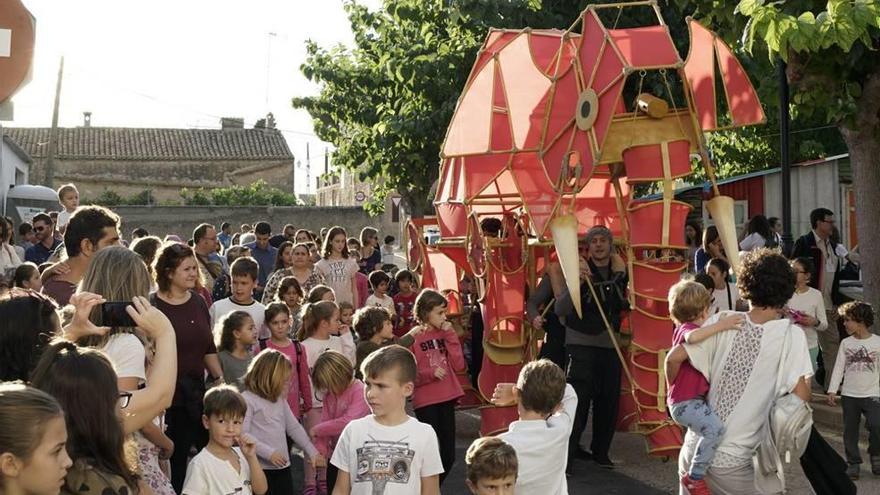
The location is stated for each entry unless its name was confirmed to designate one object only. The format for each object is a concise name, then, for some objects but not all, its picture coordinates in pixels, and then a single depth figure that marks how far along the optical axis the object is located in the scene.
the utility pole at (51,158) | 36.97
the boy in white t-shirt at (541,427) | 5.52
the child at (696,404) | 5.88
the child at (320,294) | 10.07
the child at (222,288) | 11.37
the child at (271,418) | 7.52
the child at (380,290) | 13.17
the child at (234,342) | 8.28
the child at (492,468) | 5.05
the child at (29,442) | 3.53
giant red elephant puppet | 9.38
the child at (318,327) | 9.09
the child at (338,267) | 13.20
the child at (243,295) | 9.29
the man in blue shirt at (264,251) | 14.97
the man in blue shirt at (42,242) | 14.03
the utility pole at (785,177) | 12.83
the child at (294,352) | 8.59
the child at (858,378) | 9.87
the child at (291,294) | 11.09
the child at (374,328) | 9.15
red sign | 4.38
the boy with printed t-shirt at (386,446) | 5.60
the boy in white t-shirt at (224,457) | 6.16
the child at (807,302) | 11.30
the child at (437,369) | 9.05
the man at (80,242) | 7.13
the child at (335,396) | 7.82
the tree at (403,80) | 18.55
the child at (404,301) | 13.24
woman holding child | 5.86
